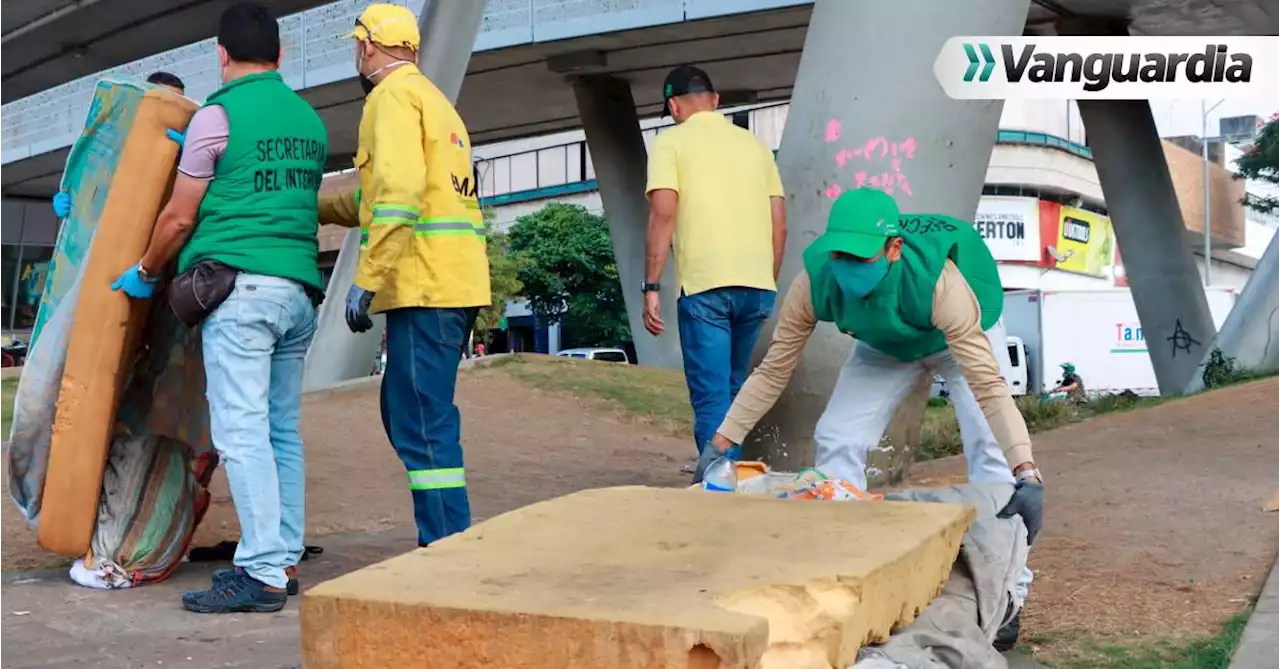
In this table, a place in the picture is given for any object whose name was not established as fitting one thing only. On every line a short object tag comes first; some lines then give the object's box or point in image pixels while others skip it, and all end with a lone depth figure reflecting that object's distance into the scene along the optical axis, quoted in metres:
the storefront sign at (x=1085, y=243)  44.59
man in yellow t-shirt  5.57
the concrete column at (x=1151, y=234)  17.55
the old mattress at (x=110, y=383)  4.43
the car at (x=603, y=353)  34.00
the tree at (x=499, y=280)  37.56
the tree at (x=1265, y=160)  23.91
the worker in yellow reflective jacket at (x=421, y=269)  4.32
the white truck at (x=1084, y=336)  30.09
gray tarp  3.04
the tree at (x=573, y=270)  40.06
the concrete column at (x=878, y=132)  5.94
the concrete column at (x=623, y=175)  21.77
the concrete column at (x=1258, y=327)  13.80
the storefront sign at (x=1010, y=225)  41.66
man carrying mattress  4.23
